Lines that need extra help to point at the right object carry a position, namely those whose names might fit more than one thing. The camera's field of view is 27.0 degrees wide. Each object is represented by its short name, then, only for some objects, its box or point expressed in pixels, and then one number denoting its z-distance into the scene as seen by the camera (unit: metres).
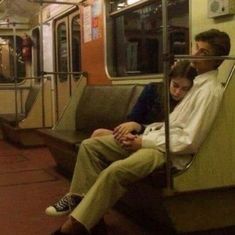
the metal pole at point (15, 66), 7.53
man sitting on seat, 2.57
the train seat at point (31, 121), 6.95
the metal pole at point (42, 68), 6.65
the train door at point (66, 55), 6.59
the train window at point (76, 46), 6.50
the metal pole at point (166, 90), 2.53
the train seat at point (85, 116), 4.31
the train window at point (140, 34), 3.82
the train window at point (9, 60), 8.90
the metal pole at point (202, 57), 2.57
